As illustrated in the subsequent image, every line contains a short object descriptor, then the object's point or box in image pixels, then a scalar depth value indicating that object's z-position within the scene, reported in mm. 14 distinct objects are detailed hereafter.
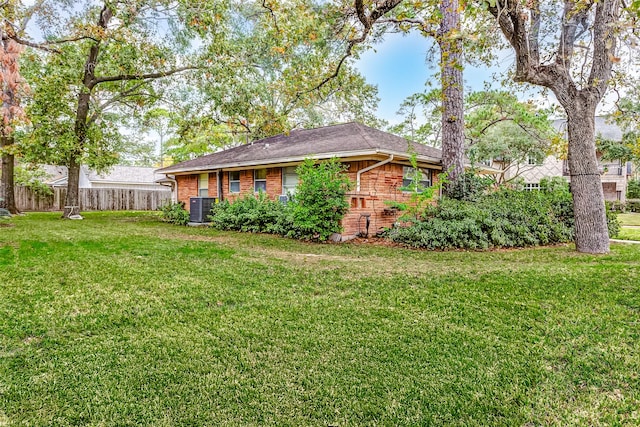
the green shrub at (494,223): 7949
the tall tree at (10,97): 8656
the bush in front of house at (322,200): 8562
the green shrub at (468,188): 10023
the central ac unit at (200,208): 13562
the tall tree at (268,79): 8523
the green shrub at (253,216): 10255
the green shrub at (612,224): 9977
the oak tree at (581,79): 6723
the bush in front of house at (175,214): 14398
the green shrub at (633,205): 23703
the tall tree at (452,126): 9951
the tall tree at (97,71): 12031
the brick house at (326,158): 9570
